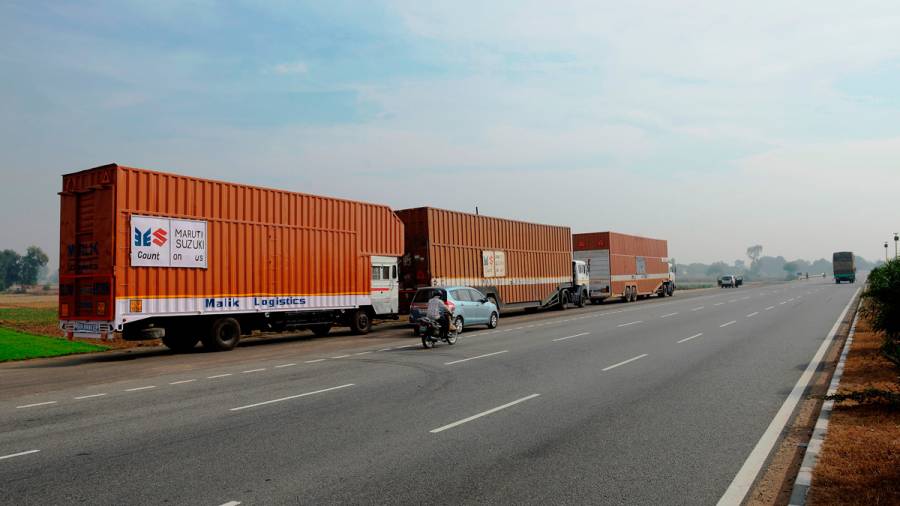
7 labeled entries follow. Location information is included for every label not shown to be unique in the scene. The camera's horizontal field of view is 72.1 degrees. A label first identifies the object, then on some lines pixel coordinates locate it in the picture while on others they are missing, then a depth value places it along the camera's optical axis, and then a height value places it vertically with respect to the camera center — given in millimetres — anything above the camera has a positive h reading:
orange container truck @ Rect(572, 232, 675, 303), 41125 +1460
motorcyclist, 17344 -691
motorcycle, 17047 -1170
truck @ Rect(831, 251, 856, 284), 74062 +1321
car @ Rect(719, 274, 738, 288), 78938 -35
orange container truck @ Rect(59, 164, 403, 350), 15484 +998
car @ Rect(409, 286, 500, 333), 21672 -649
